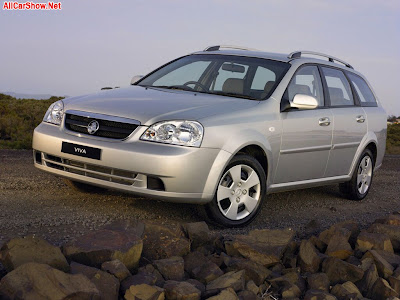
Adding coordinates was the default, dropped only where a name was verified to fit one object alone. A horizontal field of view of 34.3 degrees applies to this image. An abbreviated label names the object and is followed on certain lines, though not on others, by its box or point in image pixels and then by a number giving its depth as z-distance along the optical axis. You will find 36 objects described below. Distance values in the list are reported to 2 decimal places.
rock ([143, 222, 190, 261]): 4.36
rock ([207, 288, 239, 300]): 3.66
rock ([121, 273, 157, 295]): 3.63
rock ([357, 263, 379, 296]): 4.45
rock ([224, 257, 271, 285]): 4.21
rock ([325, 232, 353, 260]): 5.01
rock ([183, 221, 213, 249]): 4.75
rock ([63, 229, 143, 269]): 3.89
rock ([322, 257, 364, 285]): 4.53
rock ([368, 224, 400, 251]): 5.61
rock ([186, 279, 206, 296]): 3.87
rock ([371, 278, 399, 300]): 4.23
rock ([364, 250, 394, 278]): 4.72
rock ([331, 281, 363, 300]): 4.16
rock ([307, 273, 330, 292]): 4.28
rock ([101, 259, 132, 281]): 3.70
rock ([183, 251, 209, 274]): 4.24
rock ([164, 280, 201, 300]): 3.60
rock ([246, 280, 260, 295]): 4.04
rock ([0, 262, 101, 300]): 3.19
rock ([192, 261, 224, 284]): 4.05
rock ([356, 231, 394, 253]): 5.23
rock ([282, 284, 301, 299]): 4.07
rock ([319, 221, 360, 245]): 5.23
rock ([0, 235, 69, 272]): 3.67
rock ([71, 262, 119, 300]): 3.49
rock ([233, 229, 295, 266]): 4.55
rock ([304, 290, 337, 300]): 3.98
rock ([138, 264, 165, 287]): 3.85
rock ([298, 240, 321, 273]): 4.66
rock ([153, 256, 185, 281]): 4.00
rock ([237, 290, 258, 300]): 3.83
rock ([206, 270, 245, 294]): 3.87
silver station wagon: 5.66
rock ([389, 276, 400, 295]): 4.42
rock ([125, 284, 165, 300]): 3.50
